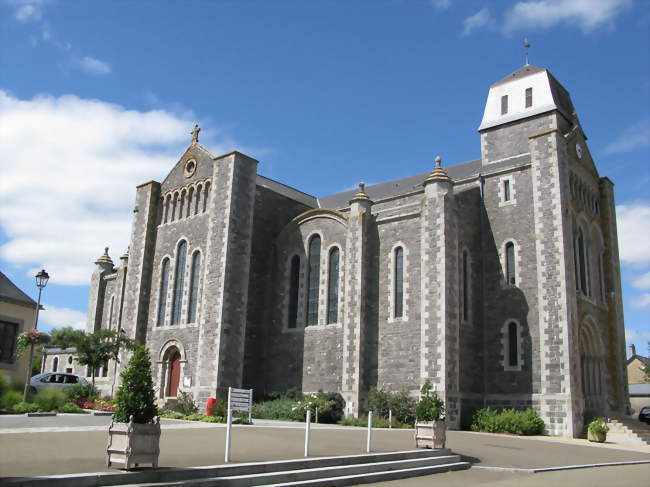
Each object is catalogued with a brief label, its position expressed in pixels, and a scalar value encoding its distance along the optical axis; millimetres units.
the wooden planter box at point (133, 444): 9711
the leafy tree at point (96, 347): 30062
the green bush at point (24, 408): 21281
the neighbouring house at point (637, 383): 53344
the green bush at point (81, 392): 27359
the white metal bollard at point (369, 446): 14461
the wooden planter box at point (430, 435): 15633
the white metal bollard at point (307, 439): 12956
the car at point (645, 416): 33750
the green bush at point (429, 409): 15875
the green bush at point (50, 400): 22500
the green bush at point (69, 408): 22969
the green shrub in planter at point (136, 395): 10109
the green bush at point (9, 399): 21312
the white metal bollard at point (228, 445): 11442
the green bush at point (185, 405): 27328
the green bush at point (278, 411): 25975
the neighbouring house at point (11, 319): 24109
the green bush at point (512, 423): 24125
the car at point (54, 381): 27312
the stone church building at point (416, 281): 25953
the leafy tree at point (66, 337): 30156
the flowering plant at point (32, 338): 22125
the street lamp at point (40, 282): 23859
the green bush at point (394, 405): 25031
